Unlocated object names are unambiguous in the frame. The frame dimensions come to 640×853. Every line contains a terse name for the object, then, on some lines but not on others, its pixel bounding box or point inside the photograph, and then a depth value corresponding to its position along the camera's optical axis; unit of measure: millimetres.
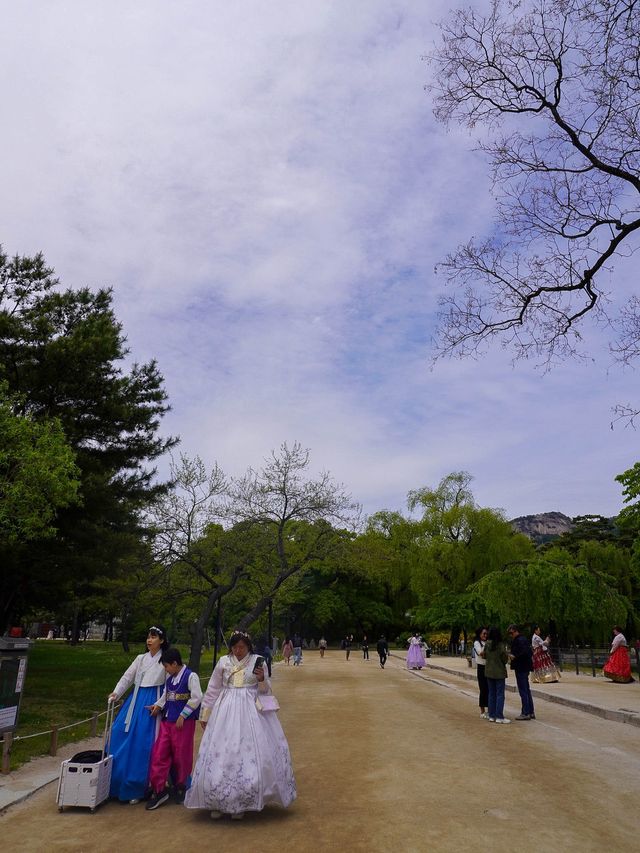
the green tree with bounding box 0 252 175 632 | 18297
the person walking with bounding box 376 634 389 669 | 34406
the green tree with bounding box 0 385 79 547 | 12758
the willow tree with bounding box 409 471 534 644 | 48312
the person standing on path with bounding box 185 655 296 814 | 5508
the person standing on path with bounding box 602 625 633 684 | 21922
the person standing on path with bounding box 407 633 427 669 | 32500
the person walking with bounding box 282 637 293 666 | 39734
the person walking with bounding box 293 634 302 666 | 38875
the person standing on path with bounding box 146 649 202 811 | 6117
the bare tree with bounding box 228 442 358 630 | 26312
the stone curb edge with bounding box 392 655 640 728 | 12227
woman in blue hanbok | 6168
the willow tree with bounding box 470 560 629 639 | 30453
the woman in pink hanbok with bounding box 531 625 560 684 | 22219
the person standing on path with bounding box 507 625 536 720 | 12391
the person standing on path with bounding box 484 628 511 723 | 11906
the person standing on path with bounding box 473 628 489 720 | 13000
